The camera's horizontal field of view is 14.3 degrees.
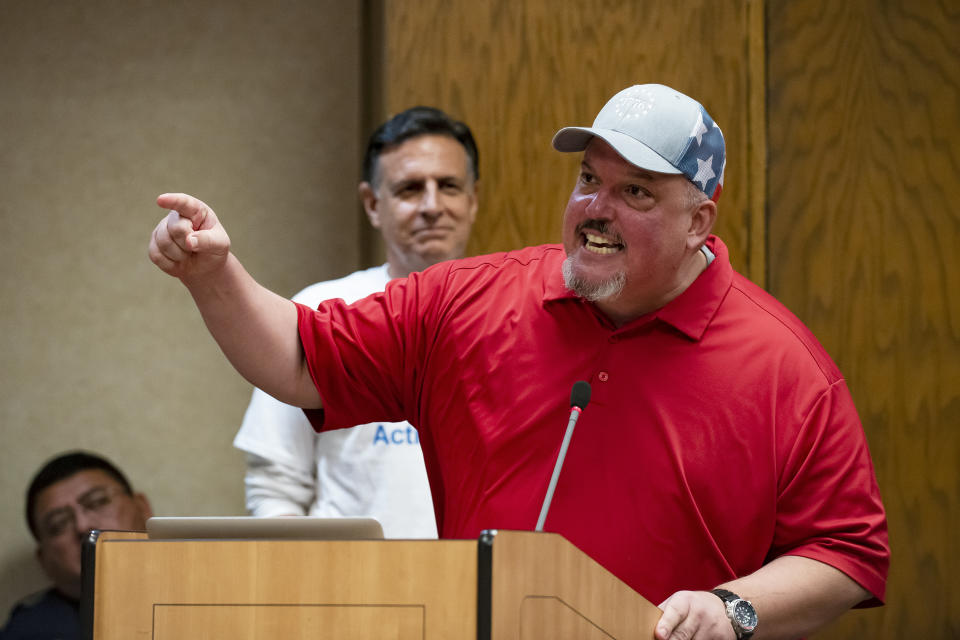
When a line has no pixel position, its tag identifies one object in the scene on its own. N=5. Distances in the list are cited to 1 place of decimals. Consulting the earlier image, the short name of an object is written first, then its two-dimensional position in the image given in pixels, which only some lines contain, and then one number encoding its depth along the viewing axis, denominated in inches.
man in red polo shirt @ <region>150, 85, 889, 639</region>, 163.0
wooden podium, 148.4
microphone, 155.7
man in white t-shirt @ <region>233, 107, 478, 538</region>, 185.5
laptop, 150.5
